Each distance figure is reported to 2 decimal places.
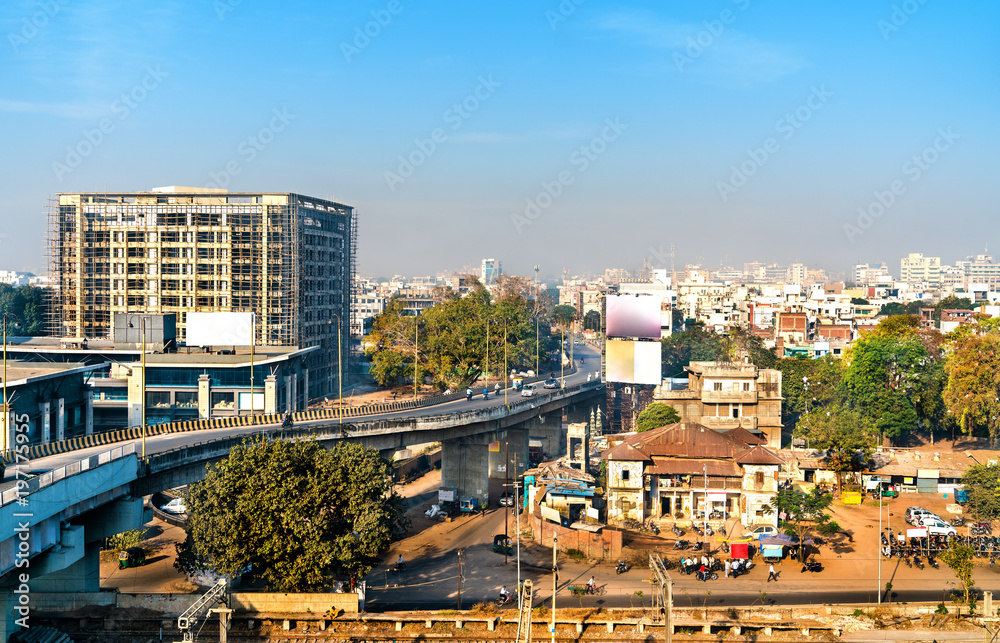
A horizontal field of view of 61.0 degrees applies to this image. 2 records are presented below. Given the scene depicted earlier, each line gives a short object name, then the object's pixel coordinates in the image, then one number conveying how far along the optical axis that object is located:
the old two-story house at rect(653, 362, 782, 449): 67.69
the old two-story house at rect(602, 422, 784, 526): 52.09
